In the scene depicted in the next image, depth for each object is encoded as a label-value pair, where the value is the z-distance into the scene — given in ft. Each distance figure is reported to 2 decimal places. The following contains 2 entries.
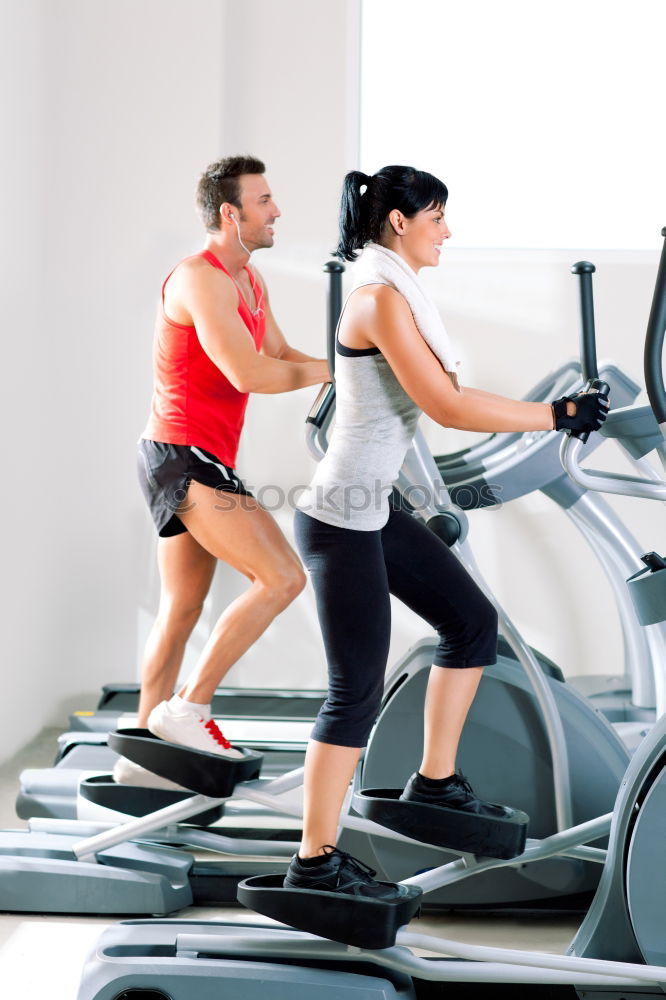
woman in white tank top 17.96
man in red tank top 20.55
